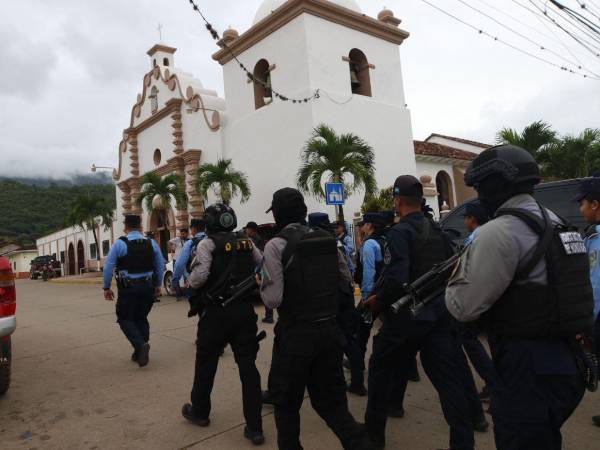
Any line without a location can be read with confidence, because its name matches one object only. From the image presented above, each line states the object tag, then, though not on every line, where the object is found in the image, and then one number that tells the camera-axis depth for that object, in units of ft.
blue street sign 32.80
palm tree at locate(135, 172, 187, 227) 61.31
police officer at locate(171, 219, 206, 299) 17.56
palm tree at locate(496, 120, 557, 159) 48.78
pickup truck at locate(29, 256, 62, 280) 112.68
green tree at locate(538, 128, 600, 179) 50.44
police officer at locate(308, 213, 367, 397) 14.03
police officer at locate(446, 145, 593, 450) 5.82
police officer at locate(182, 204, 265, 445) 11.83
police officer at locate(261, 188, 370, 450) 8.86
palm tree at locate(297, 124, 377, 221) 41.98
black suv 19.16
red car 13.12
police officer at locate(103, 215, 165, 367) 17.74
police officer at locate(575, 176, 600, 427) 10.37
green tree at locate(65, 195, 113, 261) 96.32
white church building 52.01
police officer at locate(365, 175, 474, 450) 9.35
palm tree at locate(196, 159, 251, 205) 53.36
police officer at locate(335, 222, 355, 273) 23.85
